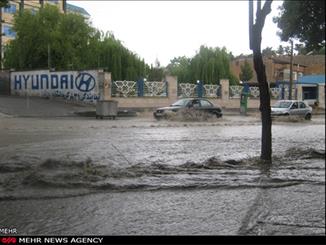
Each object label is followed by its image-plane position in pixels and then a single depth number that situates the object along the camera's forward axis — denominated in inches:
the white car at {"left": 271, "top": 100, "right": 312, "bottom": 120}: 985.0
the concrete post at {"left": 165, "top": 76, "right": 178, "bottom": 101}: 1539.1
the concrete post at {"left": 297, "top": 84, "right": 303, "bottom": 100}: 1600.4
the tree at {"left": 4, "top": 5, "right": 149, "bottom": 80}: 1627.8
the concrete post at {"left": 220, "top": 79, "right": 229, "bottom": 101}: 1673.2
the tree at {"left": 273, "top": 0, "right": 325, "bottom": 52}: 527.8
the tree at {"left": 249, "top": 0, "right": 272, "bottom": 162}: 362.0
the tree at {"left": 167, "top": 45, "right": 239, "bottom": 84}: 1982.0
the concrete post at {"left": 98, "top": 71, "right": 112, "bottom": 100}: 1237.5
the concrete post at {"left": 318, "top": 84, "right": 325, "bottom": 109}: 1807.8
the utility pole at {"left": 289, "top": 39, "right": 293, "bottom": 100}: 1269.9
